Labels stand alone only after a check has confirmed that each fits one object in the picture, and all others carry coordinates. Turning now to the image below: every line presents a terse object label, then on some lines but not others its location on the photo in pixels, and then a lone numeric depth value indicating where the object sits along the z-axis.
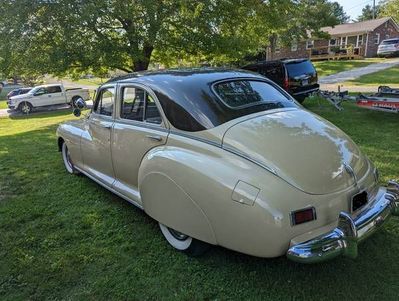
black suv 10.66
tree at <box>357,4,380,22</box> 83.07
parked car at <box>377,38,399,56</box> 32.28
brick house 38.62
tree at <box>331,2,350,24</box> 77.75
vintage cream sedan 2.40
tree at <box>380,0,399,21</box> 37.08
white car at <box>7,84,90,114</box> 20.50
